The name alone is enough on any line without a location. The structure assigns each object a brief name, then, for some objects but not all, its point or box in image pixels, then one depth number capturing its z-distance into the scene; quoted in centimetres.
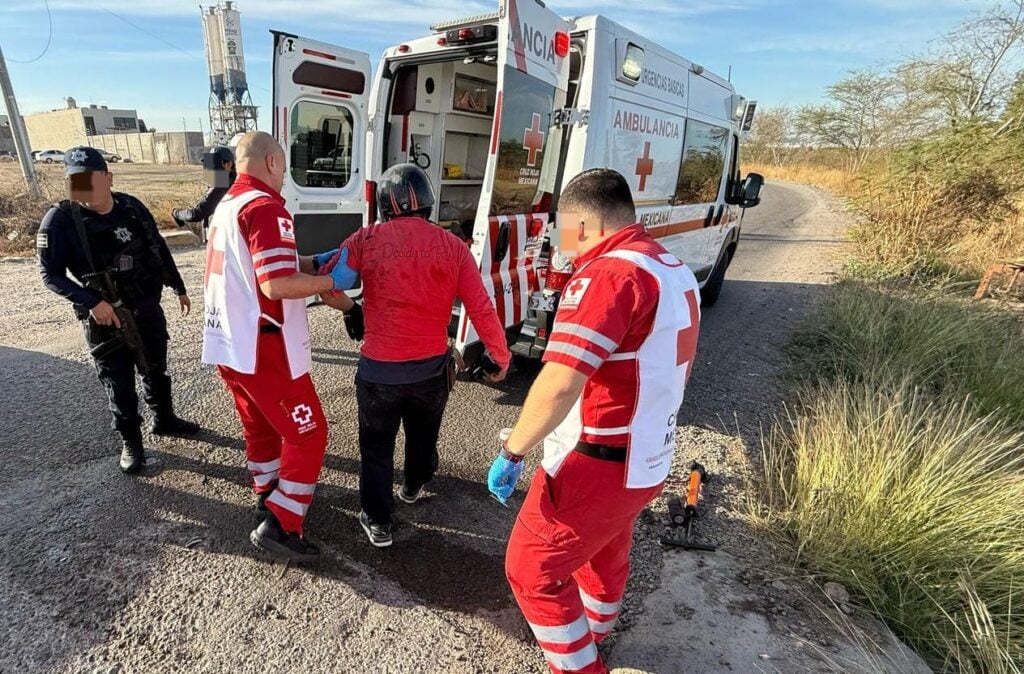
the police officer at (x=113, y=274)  284
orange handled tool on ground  271
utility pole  956
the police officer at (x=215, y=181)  404
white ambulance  350
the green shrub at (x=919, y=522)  221
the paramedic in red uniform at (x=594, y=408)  149
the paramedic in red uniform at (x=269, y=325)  218
